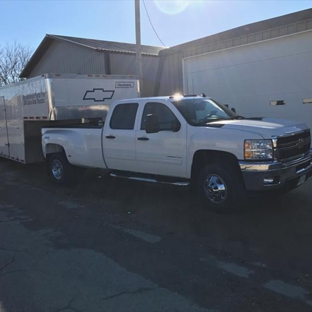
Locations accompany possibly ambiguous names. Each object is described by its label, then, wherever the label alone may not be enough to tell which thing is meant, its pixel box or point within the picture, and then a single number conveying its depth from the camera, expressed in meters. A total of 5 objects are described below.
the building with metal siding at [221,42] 9.76
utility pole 11.97
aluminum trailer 8.94
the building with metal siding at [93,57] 18.05
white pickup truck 5.27
